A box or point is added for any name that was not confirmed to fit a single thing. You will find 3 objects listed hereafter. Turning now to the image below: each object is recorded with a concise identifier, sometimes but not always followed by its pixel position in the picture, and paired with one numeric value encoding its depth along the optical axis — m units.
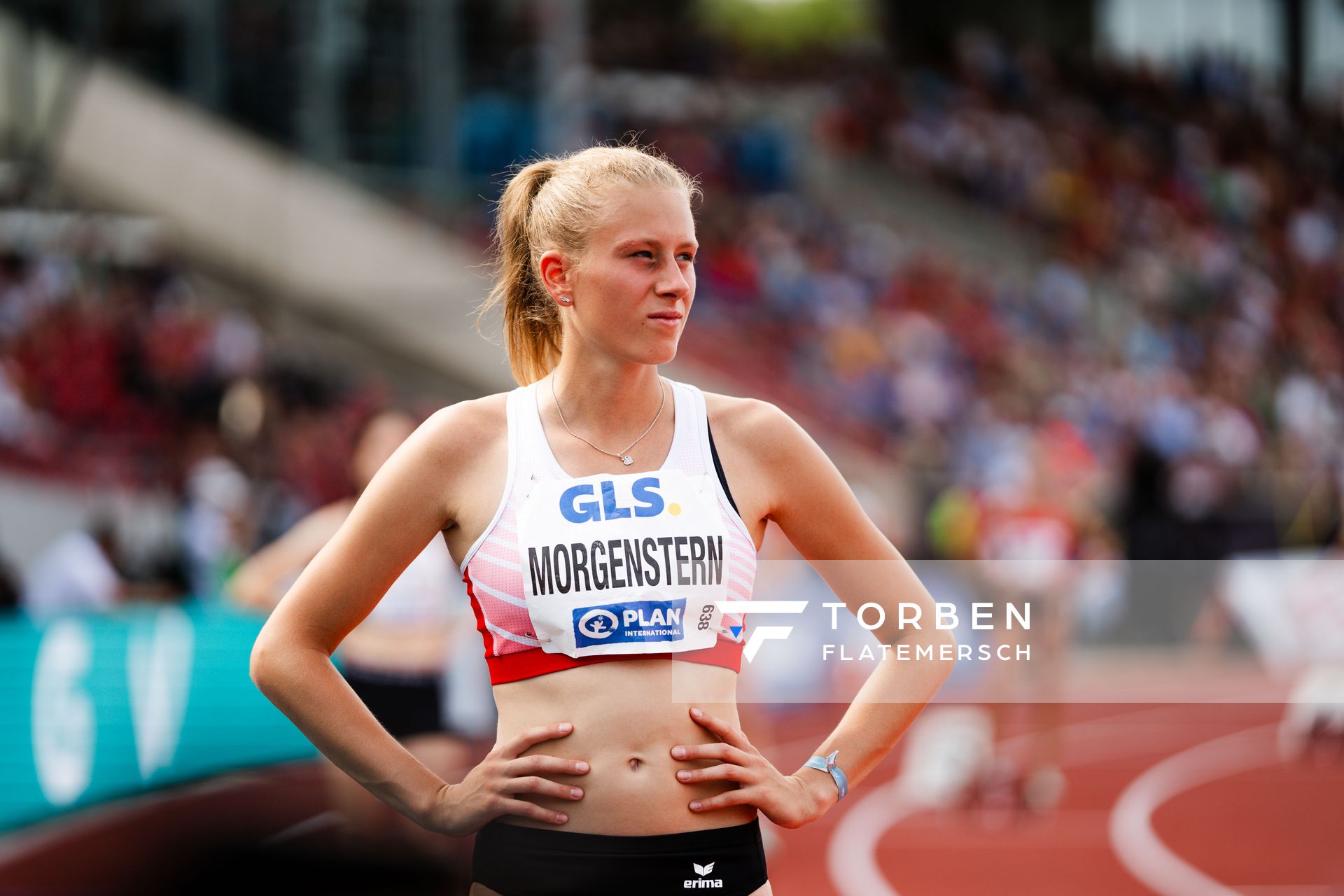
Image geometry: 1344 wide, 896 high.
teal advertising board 11.11
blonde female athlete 4.37
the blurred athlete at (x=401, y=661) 10.41
